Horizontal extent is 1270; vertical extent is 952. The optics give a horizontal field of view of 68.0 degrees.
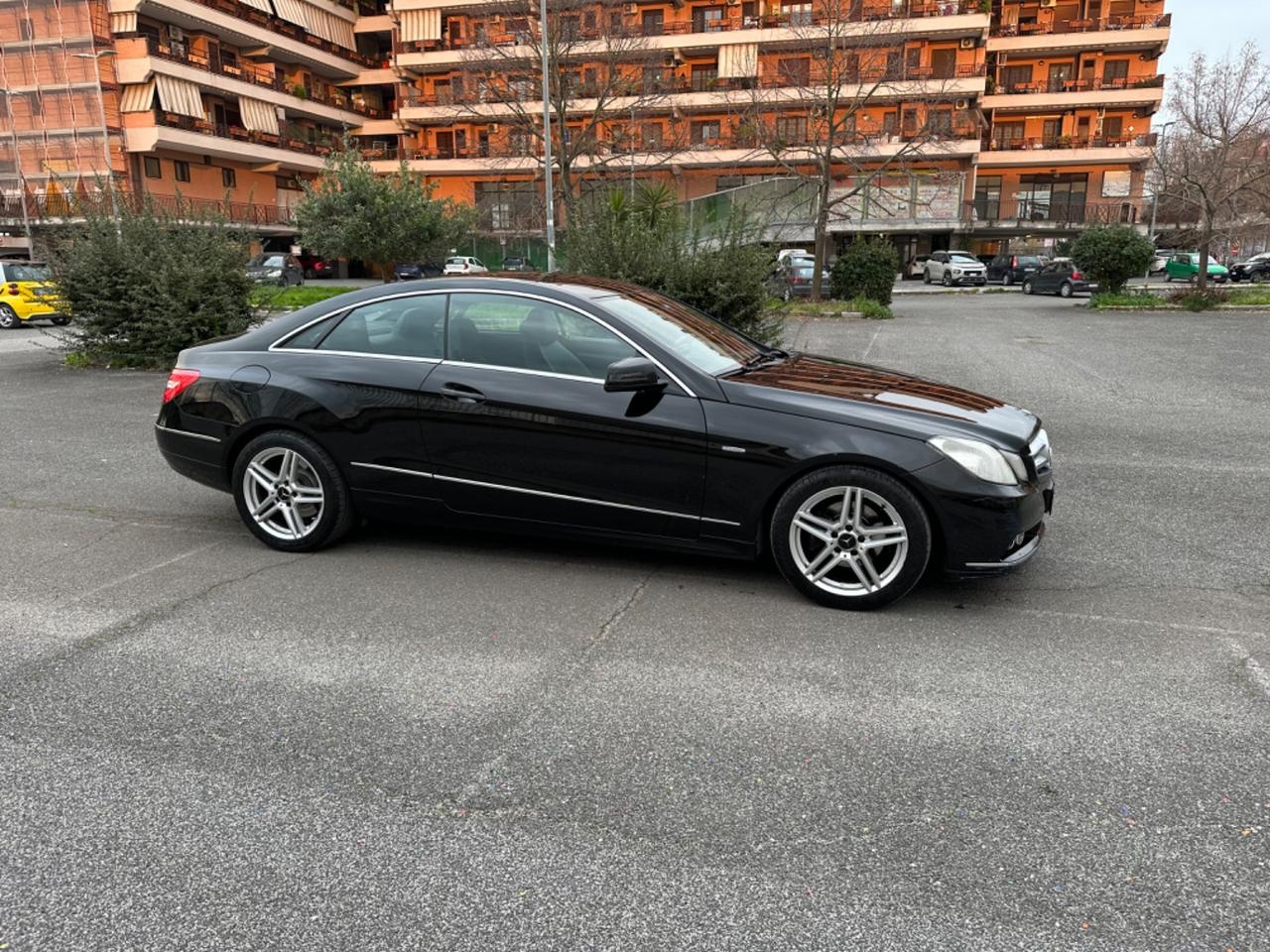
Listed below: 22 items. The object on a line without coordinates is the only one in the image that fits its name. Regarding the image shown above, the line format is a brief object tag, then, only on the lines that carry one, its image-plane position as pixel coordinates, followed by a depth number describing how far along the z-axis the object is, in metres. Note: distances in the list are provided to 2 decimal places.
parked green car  44.78
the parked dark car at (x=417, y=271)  38.50
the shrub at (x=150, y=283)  12.35
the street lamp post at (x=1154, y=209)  53.41
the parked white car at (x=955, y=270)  43.62
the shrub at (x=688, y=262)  10.59
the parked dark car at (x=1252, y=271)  45.62
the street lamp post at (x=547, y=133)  23.89
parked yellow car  24.25
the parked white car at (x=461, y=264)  45.19
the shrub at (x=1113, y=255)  25.52
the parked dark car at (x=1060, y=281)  34.09
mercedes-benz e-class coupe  4.34
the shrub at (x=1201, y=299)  23.84
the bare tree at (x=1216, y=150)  23.61
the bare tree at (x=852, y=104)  28.33
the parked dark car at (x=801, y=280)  25.72
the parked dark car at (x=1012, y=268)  40.52
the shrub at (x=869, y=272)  24.64
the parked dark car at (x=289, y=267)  38.93
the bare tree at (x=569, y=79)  30.39
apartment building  44.56
